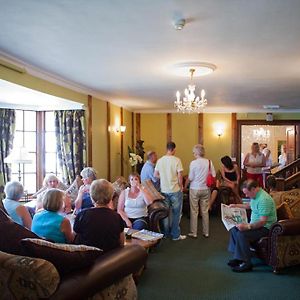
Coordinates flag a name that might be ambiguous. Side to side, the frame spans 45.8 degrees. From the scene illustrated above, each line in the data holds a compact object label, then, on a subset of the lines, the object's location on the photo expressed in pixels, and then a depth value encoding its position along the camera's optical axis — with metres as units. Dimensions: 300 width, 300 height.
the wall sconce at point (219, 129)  9.46
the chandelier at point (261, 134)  12.62
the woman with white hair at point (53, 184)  4.56
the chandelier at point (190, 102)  4.68
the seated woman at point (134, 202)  4.59
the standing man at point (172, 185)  5.23
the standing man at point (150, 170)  5.86
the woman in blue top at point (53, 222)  2.89
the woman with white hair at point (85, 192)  4.65
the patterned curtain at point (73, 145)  5.96
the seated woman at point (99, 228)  2.74
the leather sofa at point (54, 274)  2.04
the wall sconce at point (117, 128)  7.30
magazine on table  3.63
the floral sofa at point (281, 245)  3.90
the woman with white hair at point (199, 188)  5.32
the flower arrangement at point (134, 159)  8.21
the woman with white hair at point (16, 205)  3.58
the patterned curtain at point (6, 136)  5.36
